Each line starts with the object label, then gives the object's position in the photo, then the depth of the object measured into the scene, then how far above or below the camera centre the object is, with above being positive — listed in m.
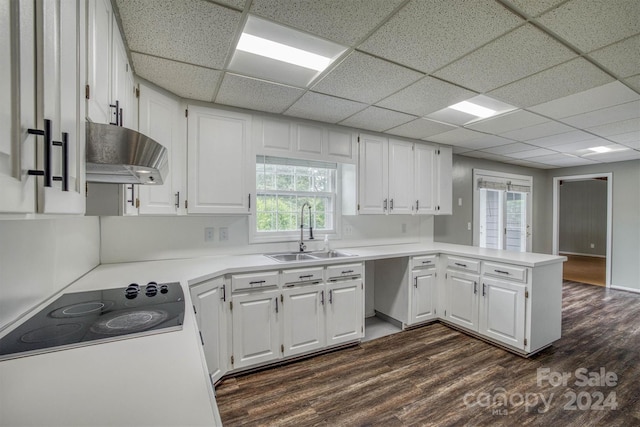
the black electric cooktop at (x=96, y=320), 0.95 -0.44
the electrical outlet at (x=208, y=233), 2.72 -0.22
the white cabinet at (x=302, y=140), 2.73 +0.72
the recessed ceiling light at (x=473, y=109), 2.68 +1.00
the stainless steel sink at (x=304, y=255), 2.85 -0.46
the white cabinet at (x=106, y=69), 1.04 +0.63
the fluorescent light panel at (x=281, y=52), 1.72 +1.01
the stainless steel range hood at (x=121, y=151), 0.96 +0.21
